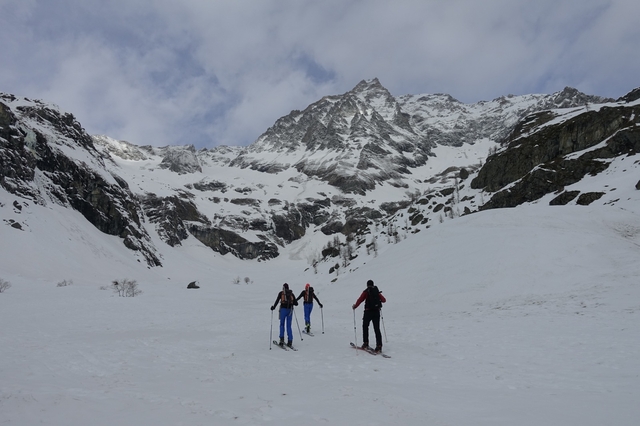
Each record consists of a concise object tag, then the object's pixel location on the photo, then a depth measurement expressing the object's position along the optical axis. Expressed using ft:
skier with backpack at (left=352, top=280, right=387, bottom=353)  39.93
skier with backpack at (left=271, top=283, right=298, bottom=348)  42.37
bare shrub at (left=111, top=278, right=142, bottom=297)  110.77
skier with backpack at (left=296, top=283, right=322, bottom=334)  52.80
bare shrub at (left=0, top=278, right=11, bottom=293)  94.07
